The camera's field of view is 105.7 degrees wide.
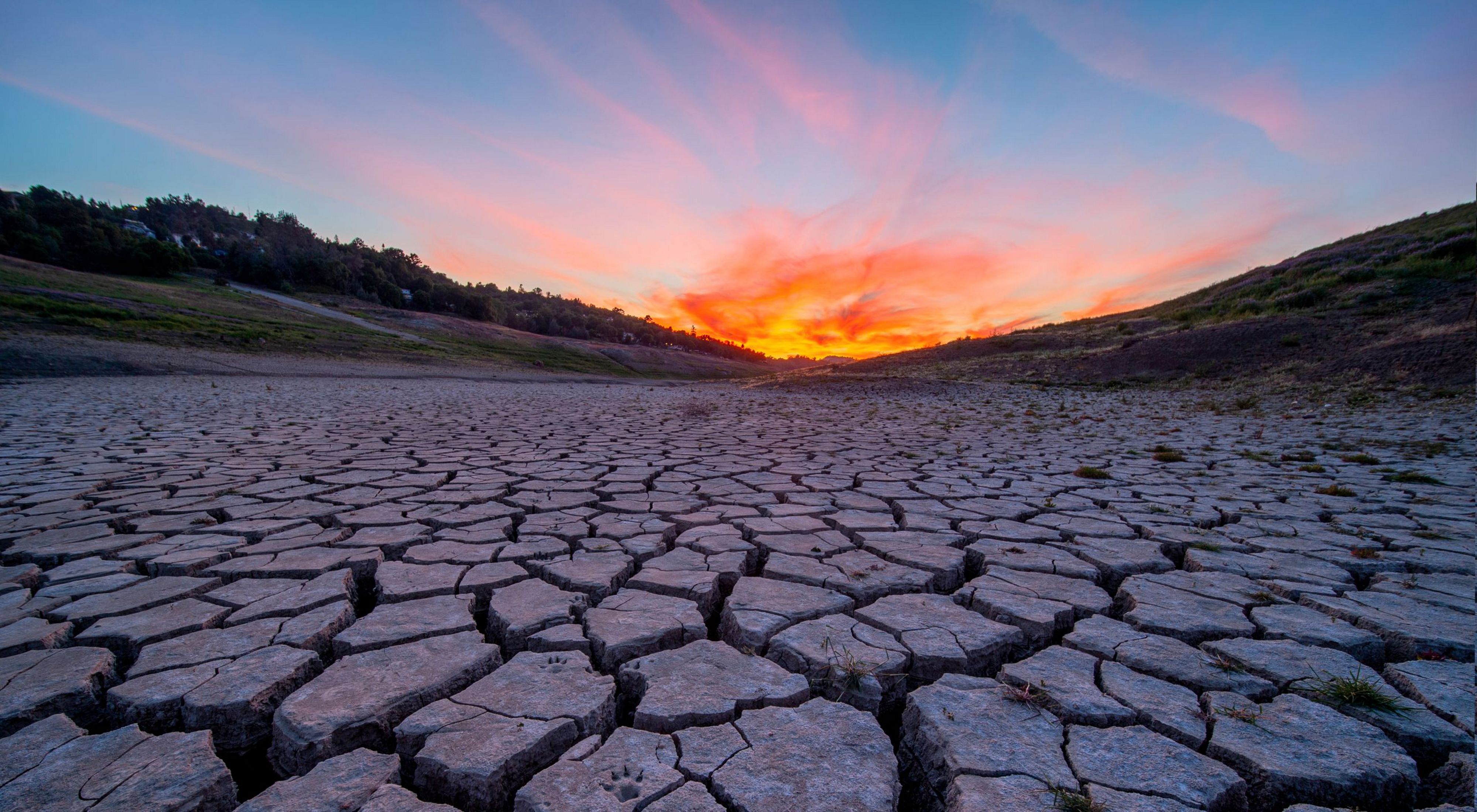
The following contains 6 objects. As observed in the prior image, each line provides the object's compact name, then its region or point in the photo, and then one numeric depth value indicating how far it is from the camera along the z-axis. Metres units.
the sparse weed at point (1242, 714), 1.30
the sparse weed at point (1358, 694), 1.35
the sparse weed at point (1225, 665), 1.53
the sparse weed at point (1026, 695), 1.38
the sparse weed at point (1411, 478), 3.77
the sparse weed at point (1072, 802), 1.05
